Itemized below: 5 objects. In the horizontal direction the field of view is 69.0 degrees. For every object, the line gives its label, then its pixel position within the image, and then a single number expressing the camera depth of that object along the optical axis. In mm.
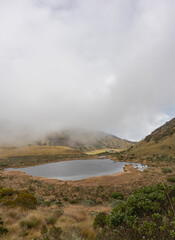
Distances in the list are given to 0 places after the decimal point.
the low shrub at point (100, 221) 6284
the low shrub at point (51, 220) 6879
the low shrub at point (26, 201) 9940
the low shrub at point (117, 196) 14841
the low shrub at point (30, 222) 6121
